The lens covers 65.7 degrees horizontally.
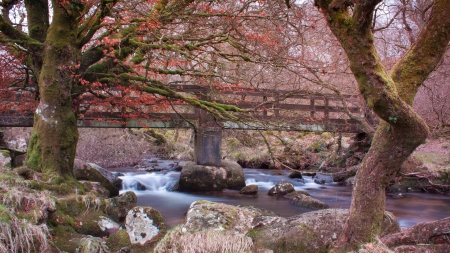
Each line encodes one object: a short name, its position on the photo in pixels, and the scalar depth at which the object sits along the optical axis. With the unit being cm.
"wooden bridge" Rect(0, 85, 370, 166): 1088
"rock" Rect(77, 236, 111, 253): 452
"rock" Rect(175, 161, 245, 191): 1200
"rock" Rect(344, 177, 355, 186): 1380
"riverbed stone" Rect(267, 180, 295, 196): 1177
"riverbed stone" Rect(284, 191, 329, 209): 992
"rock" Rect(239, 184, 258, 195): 1201
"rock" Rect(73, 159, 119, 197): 952
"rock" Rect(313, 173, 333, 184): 1449
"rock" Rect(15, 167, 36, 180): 607
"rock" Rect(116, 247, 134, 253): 454
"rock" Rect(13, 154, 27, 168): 1039
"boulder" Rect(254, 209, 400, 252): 464
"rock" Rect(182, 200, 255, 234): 506
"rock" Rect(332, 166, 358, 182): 1409
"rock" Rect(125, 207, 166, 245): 516
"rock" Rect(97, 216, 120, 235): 578
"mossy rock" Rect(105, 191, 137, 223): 675
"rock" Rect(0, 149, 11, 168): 912
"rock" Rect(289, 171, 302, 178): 1491
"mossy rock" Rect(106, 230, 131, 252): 496
